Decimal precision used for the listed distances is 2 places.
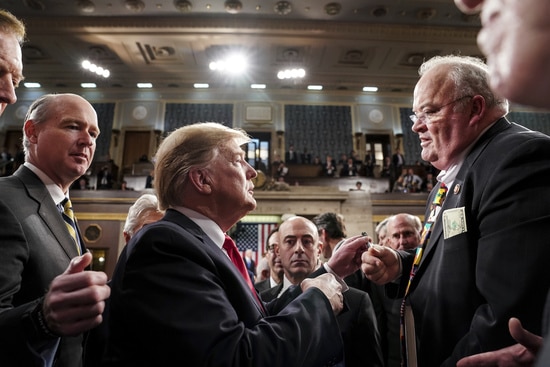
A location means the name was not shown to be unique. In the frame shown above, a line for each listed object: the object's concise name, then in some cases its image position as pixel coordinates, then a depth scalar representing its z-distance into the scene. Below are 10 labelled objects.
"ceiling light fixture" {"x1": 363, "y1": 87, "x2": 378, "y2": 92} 15.02
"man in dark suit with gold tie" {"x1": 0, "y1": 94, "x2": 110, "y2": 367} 1.00
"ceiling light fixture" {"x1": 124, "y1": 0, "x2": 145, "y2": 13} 10.85
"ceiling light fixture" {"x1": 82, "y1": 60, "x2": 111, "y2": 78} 13.00
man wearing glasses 1.17
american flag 9.51
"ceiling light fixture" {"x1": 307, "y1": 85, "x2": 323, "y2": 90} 15.00
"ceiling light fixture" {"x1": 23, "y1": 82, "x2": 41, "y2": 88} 14.57
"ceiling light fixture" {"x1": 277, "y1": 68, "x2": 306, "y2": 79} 13.48
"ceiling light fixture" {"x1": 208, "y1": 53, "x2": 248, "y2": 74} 12.89
